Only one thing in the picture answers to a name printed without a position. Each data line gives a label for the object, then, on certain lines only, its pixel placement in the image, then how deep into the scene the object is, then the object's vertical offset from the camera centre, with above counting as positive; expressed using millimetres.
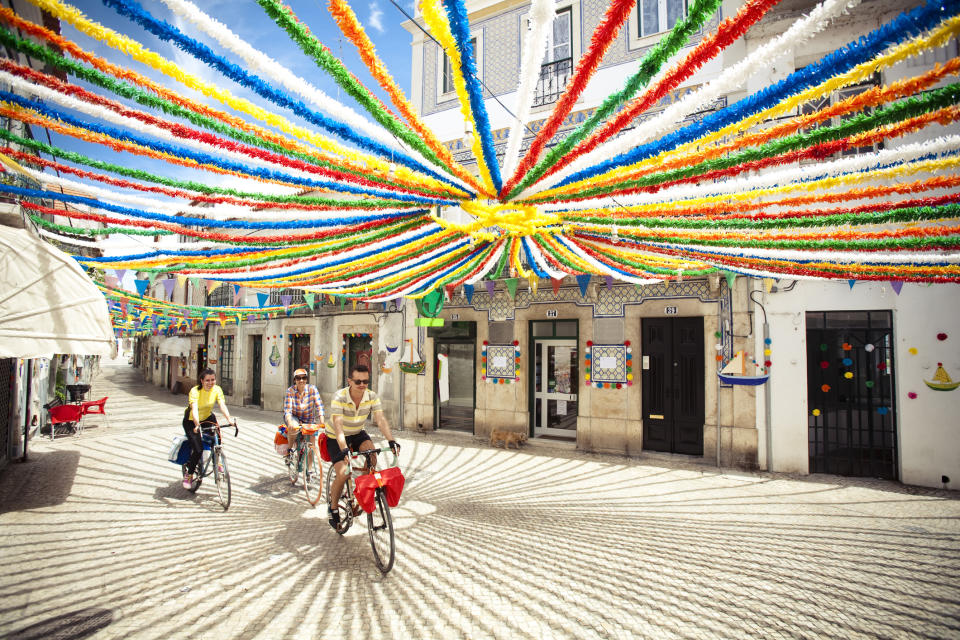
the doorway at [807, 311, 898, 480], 6555 -798
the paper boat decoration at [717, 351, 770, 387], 6840 -467
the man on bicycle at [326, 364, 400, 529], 4055 -775
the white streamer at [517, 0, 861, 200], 1625 +1205
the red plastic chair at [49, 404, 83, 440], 8078 -1407
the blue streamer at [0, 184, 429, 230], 3031 +1023
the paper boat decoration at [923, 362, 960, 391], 5988 -543
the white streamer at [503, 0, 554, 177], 1731 +1291
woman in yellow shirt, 5289 -876
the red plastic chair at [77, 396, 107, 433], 8901 -1418
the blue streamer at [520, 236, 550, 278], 4883 +1130
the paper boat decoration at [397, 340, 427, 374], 9695 -592
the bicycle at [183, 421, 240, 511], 5004 -1506
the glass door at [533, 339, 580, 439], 9070 -933
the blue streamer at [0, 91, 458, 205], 2311 +1169
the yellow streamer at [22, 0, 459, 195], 1741 +1276
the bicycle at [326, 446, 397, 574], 3631 -1607
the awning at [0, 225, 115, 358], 2760 +240
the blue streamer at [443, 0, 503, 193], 1689 +1229
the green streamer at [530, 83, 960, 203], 1904 +1066
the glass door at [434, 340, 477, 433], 10609 -1214
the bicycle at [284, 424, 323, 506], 5323 -1614
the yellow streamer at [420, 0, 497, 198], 1732 +1286
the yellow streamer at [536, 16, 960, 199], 1653 +1170
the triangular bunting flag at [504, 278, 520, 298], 8118 +1065
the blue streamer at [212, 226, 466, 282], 4344 +965
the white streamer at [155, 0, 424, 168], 1753 +1268
